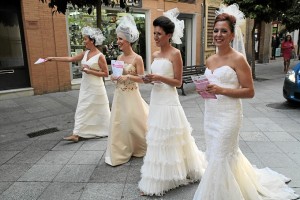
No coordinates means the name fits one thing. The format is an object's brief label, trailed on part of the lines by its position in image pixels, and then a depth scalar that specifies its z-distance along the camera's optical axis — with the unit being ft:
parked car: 22.48
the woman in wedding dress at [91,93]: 15.35
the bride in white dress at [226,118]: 7.94
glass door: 27.58
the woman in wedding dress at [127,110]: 12.26
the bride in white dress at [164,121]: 10.11
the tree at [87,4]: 18.79
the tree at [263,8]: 32.12
